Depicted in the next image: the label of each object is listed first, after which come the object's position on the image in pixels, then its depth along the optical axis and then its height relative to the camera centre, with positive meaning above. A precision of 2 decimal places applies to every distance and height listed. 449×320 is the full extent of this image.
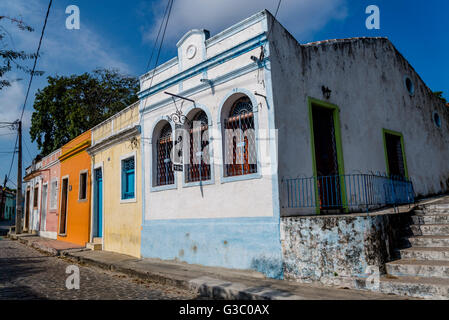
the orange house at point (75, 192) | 12.43 +0.97
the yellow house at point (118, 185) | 9.52 +0.89
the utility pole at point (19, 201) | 18.97 +0.92
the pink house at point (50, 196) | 16.15 +1.06
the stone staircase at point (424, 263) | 4.35 -0.85
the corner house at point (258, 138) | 6.22 +1.58
